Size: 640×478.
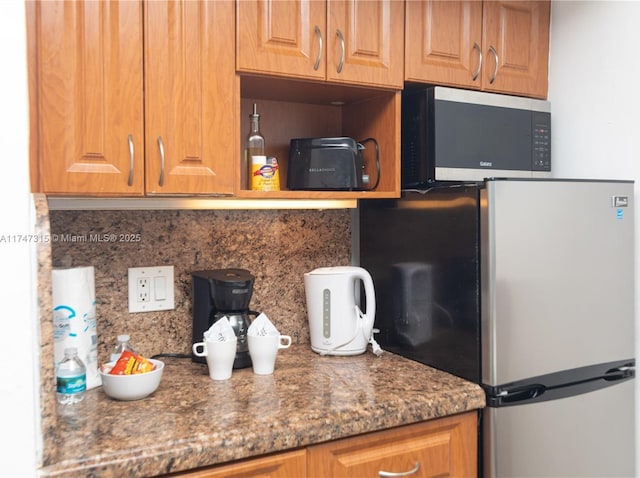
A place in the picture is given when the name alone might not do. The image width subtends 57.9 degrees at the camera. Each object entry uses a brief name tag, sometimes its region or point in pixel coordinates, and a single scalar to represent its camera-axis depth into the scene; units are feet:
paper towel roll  4.75
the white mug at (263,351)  5.34
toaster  5.68
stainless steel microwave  5.74
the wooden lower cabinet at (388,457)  4.22
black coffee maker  5.48
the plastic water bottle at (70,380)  4.58
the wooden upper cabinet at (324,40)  5.02
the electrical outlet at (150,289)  5.70
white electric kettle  5.98
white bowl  4.62
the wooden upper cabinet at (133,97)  4.24
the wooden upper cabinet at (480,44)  5.74
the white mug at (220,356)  5.18
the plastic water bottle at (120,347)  5.15
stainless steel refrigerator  5.00
